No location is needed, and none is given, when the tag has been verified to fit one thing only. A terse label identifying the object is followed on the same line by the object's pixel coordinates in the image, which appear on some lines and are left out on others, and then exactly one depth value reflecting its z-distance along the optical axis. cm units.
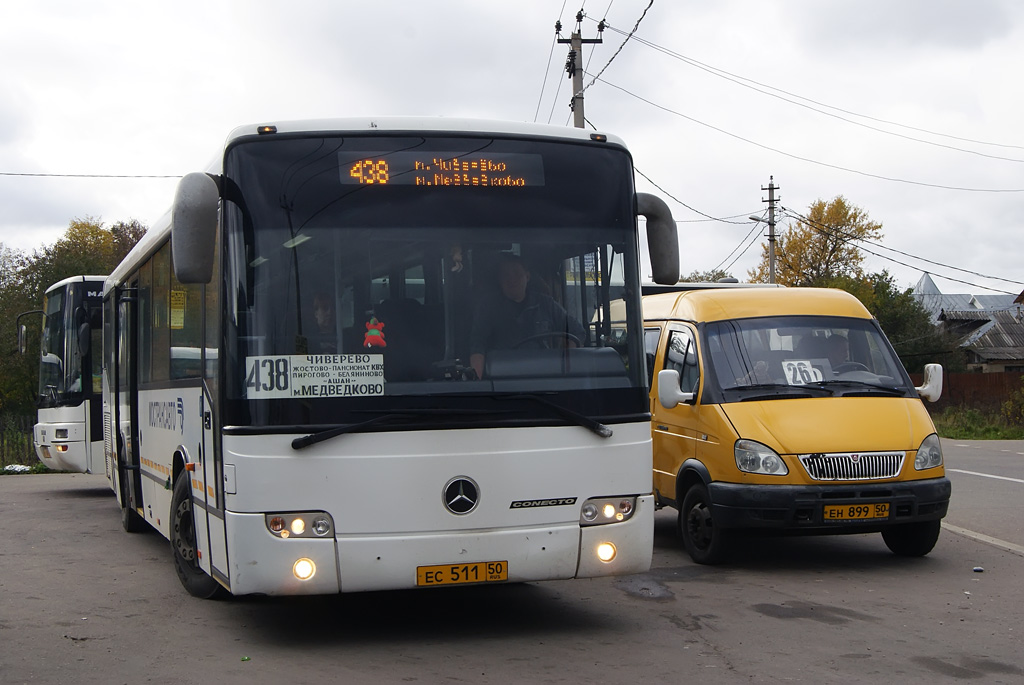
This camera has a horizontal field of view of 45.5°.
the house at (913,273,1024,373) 8169
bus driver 701
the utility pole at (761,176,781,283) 5503
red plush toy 683
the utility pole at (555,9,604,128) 2716
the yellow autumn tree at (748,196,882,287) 7788
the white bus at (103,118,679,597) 671
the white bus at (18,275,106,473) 1680
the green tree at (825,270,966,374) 6594
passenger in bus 676
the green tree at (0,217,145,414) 3888
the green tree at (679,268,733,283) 9391
